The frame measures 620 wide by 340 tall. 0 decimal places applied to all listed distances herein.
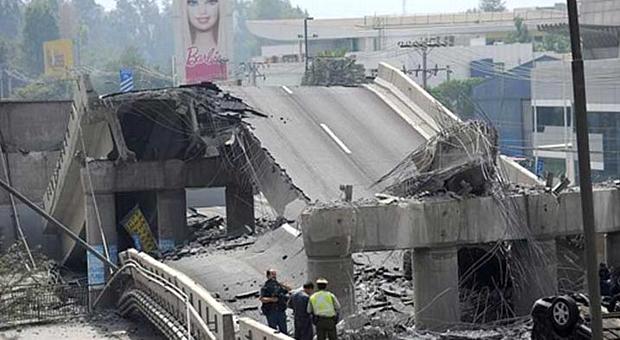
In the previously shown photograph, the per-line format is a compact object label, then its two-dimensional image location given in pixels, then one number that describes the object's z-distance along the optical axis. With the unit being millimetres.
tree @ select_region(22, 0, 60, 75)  178625
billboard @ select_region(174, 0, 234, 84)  133250
